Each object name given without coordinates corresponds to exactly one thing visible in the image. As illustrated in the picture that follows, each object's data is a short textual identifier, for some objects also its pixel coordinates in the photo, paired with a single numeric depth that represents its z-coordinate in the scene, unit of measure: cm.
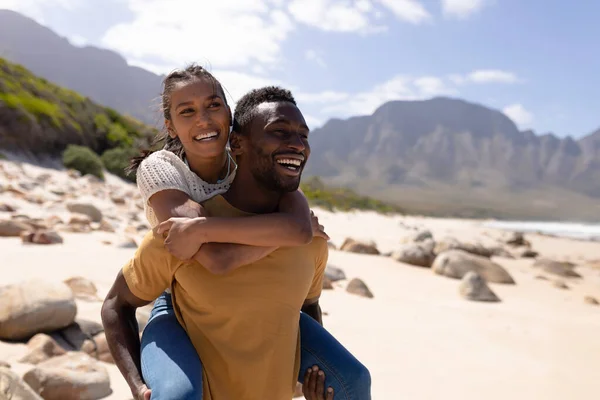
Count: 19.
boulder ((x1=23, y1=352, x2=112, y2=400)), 300
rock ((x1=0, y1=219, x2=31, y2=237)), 691
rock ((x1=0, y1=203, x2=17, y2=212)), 917
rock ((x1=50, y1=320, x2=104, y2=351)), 371
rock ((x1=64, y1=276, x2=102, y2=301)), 469
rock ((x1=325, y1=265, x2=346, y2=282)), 754
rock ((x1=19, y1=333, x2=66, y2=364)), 339
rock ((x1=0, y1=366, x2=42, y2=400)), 252
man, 196
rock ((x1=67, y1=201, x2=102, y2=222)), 969
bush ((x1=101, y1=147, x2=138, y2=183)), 2166
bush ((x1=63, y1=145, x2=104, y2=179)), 1941
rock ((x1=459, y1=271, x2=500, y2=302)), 774
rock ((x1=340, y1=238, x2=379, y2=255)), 1134
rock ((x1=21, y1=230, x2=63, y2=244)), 659
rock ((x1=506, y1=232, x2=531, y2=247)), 2086
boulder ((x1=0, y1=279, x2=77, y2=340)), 359
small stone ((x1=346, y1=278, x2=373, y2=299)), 690
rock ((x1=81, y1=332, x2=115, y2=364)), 371
